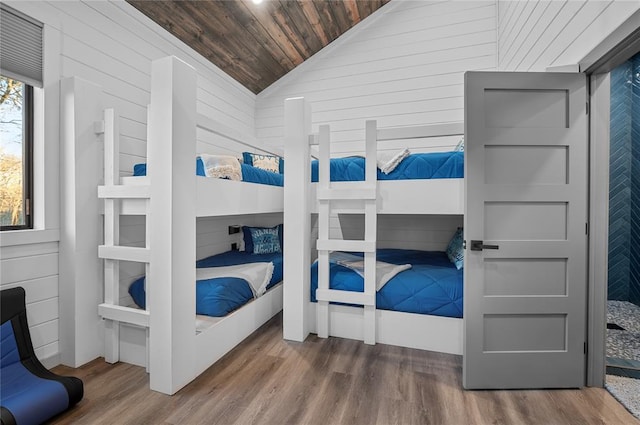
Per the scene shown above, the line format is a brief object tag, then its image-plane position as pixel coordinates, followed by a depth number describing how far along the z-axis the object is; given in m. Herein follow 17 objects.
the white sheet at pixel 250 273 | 2.45
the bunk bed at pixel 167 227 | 1.66
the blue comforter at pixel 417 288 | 2.18
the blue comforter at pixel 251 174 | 2.07
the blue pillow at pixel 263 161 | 3.28
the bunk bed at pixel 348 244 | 2.18
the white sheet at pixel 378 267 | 2.37
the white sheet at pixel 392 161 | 2.27
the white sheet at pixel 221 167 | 2.13
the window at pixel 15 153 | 1.83
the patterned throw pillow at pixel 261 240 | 3.46
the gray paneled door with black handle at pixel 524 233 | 1.75
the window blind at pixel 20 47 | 1.73
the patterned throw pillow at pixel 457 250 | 2.55
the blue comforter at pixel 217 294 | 2.10
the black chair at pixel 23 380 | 1.35
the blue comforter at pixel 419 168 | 2.16
